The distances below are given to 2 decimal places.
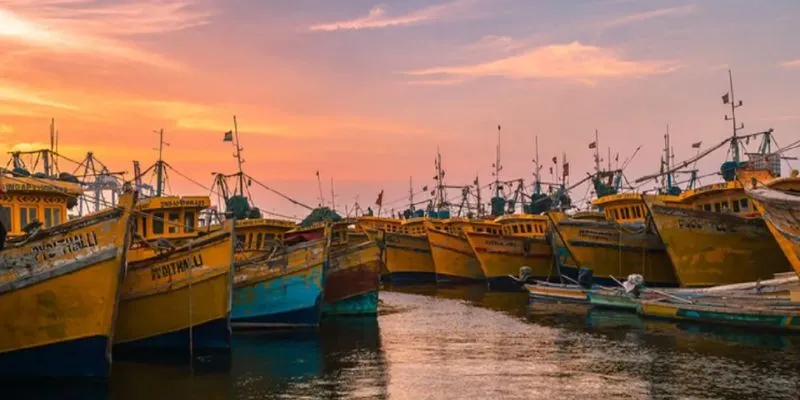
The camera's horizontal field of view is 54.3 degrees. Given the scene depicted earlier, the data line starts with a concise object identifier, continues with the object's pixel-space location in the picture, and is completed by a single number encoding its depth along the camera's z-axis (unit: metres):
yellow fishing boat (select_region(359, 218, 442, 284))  51.81
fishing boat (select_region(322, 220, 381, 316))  28.95
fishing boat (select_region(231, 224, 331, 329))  23.81
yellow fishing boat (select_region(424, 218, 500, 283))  48.16
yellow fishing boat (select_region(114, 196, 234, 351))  18.91
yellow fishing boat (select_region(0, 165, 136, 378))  15.34
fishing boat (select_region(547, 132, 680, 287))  36.25
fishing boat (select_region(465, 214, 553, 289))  44.38
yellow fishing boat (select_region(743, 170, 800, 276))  21.41
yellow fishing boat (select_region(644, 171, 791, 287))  30.42
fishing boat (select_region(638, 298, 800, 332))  22.03
